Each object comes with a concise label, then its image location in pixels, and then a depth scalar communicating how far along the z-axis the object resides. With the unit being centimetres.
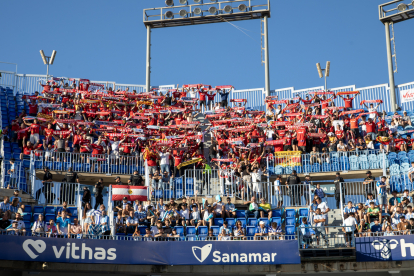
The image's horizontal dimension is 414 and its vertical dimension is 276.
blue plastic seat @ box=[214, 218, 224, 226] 2061
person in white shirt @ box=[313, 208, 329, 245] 2009
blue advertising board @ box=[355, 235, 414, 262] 1841
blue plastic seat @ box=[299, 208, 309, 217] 2153
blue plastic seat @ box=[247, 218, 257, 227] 2072
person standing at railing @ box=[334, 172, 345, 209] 2343
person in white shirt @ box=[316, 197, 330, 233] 2059
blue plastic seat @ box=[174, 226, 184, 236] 1970
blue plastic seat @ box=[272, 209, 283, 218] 2159
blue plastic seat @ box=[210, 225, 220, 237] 1986
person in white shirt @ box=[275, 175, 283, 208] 2332
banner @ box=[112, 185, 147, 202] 2138
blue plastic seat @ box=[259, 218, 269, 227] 2048
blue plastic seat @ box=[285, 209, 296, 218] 2144
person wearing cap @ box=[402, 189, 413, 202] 2114
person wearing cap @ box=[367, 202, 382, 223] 2003
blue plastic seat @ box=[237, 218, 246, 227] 2047
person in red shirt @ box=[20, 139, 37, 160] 2509
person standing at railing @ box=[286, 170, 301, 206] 2331
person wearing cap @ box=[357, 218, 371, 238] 1930
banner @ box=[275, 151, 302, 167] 2655
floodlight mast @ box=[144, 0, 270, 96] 3628
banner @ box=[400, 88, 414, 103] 3184
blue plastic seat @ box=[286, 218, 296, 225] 2095
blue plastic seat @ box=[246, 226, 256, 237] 1997
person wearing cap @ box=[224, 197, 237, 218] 2100
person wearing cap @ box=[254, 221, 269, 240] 1913
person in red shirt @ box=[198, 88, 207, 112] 3206
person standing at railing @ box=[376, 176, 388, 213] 2141
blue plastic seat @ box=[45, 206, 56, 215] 2050
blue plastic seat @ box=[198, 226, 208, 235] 1980
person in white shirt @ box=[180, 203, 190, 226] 2023
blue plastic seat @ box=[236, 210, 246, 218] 2136
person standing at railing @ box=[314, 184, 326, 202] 2300
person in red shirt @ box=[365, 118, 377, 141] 2720
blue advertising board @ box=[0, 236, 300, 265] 1811
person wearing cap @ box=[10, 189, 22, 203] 1983
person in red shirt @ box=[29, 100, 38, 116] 2936
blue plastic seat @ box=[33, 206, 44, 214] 2041
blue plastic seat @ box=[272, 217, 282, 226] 2055
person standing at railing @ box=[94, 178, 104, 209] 2256
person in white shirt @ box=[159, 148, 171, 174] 2517
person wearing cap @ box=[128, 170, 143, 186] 2367
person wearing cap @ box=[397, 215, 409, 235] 1862
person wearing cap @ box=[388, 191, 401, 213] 2077
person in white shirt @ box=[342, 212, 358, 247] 1850
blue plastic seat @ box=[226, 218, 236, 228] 2059
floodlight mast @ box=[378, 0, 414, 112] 3375
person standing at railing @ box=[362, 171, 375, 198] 2283
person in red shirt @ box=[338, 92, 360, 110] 3091
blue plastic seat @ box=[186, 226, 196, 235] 1981
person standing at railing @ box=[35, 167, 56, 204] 2227
